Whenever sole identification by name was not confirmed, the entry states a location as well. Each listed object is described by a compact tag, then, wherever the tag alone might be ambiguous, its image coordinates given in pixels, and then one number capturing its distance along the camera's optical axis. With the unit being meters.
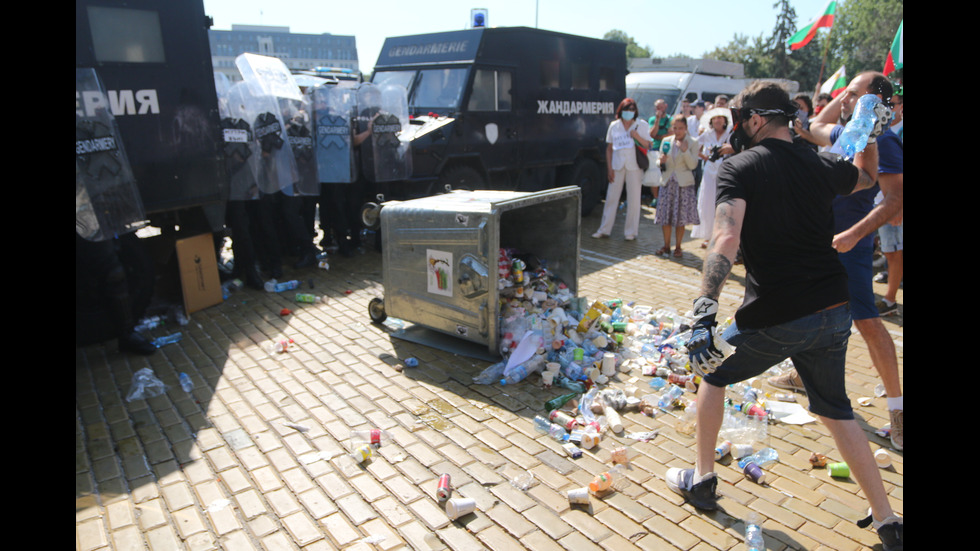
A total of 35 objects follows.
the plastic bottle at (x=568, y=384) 4.31
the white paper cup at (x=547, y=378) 4.36
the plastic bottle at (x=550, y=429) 3.73
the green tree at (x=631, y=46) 70.12
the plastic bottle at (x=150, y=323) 5.52
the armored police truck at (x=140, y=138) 4.55
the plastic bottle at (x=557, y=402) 4.05
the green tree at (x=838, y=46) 47.06
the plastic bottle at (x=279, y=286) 6.63
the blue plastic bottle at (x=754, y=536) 2.75
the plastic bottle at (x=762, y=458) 3.47
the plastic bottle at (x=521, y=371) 4.40
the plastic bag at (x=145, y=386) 4.29
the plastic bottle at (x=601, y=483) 3.15
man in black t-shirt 2.56
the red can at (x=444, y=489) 3.10
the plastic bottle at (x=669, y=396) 4.14
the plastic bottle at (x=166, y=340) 5.21
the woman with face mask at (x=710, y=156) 7.58
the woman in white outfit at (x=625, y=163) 8.45
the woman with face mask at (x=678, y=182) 7.62
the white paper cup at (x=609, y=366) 4.53
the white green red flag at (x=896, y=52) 7.49
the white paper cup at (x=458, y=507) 2.97
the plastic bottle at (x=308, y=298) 6.29
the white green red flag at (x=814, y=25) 12.17
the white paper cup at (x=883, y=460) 3.43
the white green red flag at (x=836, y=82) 8.85
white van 15.07
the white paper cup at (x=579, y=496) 3.07
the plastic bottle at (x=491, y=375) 4.44
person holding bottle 3.38
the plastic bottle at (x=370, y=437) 3.64
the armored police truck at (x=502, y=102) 8.26
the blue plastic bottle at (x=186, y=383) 4.41
